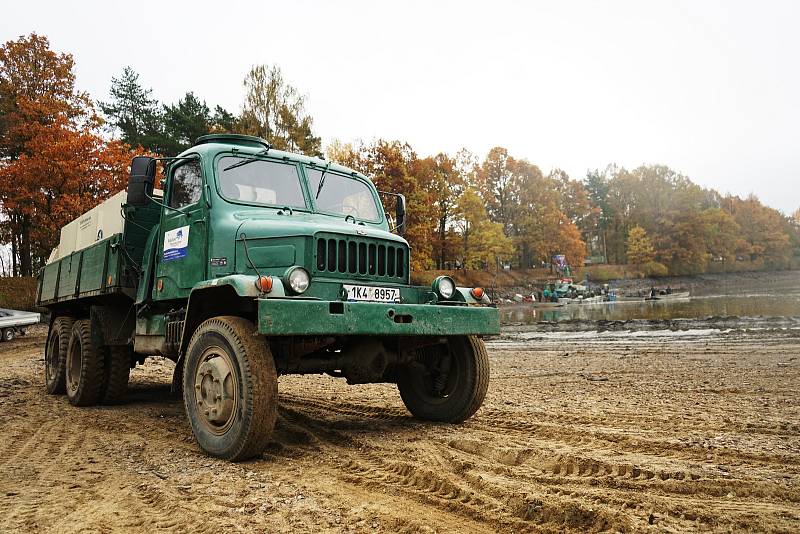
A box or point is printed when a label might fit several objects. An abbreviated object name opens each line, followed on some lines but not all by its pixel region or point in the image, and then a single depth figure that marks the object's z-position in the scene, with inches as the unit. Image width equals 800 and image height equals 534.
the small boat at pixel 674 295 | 2128.4
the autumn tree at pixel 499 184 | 2299.5
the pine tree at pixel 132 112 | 1696.6
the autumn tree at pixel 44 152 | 978.7
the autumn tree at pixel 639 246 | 2758.4
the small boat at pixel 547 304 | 1929.9
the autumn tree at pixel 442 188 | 1841.8
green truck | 192.5
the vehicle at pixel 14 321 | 829.2
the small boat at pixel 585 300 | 2042.4
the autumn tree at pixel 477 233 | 1903.3
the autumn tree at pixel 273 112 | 1529.3
